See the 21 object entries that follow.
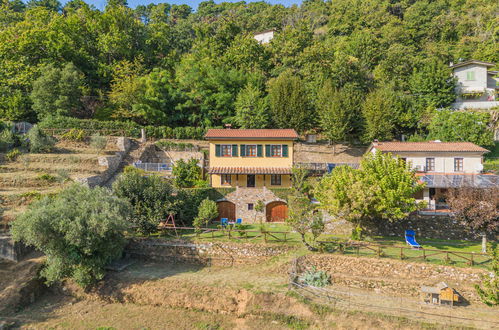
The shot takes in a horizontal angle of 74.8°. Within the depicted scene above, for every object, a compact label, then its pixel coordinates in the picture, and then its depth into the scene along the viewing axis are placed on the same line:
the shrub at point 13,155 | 30.95
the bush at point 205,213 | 23.97
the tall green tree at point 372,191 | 20.25
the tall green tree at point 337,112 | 37.19
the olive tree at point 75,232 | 17.83
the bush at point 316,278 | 18.59
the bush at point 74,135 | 35.42
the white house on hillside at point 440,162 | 26.19
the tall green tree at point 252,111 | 38.53
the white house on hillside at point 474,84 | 42.75
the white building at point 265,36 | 71.12
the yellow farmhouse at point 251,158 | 28.55
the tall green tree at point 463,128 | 34.06
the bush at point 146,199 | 22.69
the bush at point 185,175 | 27.75
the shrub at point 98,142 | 33.78
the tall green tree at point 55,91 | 38.94
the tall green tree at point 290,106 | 38.75
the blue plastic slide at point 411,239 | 20.70
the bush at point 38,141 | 32.38
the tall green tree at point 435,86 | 42.28
